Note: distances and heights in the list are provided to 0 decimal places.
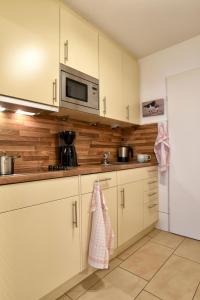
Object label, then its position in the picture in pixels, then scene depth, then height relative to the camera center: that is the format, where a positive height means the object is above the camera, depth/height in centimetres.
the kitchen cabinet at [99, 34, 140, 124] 202 +86
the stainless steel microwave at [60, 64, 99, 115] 162 +59
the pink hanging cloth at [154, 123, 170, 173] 238 +6
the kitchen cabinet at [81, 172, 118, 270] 145 -42
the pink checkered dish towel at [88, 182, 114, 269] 141 -65
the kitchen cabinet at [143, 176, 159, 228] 224 -61
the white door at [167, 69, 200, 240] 220 +0
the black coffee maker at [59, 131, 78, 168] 182 +3
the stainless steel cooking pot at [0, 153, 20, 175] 133 -9
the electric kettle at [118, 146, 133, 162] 260 -2
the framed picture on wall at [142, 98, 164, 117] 249 +62
